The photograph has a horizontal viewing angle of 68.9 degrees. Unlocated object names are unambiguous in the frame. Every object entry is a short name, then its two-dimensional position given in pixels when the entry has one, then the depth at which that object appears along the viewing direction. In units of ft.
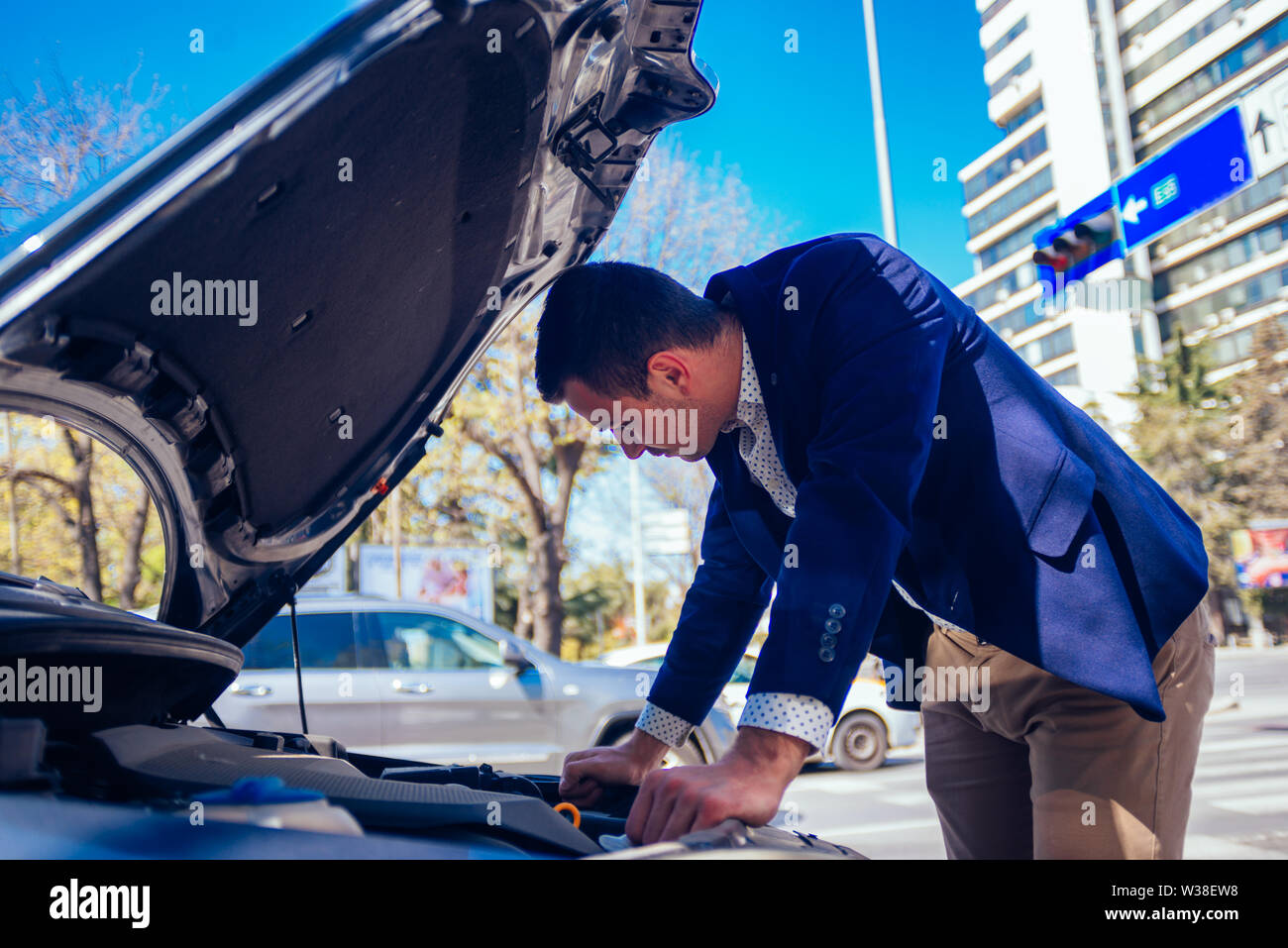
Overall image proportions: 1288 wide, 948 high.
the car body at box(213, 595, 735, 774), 21.74
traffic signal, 26.58
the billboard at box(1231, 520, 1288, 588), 106.01
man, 4.55
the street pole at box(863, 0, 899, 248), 39.22
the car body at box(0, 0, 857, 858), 3.66
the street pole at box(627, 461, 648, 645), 87.97
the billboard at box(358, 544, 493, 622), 63.31
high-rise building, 128.98
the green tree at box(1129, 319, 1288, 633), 96.63
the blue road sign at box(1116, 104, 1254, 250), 21.13
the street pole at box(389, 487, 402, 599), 61.66
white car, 31.17
